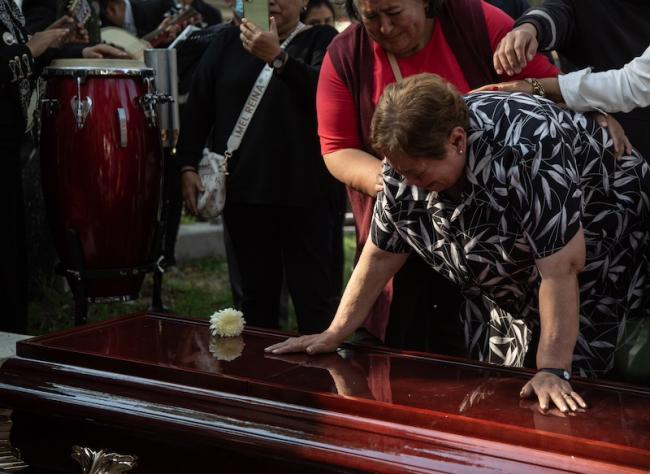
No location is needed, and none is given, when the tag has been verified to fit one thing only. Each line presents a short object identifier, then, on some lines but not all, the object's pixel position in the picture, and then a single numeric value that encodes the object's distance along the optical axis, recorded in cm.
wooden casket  197
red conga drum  385
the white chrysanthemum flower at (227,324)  277
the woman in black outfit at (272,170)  359
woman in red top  277
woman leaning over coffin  221
